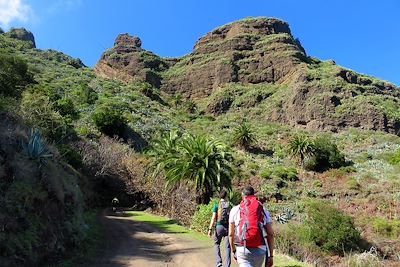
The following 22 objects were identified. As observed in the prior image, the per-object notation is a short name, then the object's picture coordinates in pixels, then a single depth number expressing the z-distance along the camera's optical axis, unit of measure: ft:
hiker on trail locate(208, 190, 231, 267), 33.45
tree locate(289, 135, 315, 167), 164.25
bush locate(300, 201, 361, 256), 78.28
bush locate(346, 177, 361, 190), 137.61
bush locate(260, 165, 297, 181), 147.18
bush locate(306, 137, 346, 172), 163.22
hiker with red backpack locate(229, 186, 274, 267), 19.43
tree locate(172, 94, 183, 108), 266.57
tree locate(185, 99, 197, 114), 257.44
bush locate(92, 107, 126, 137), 141.08
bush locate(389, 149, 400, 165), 164.53
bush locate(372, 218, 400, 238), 93.97
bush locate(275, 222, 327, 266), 63.40
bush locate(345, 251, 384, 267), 58.23
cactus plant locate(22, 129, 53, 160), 38.99
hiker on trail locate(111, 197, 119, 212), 97.97
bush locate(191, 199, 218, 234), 61.26
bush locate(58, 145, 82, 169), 75.20
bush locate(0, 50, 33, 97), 96.78
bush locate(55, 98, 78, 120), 126.57
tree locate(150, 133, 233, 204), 73.61
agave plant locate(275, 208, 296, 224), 96.94
